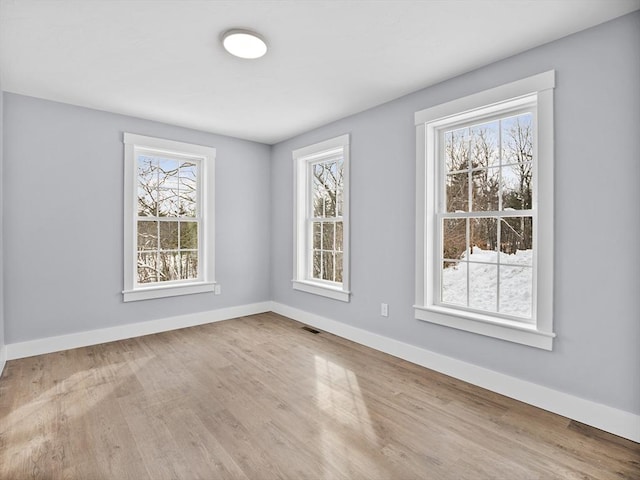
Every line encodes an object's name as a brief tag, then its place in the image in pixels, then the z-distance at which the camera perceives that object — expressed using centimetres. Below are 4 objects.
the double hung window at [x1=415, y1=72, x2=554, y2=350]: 239
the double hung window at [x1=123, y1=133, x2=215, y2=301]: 394
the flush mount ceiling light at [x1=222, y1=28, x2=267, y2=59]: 227
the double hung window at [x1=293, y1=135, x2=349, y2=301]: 404
